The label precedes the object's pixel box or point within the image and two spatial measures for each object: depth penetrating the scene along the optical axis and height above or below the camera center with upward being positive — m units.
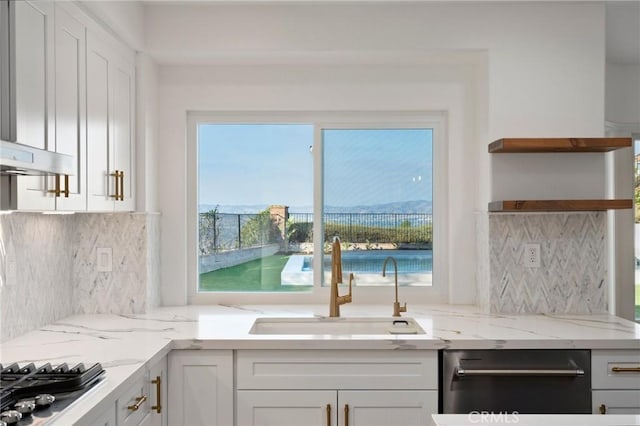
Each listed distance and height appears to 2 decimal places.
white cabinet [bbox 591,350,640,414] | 2.36 -0.71
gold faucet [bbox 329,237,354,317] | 2.85 -0.36
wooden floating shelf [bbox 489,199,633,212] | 2.62 +0.02
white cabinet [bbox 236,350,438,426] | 2.37 -0.74
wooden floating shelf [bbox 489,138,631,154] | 2.62 +0.31
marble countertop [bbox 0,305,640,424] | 2.07 -0.53
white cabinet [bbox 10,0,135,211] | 1.80 +0.40
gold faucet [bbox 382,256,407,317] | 2.82 -0.49
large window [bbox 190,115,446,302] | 3.20 +0.03
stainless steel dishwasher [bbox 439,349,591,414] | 2.36 -0.73
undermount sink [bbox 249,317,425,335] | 2.81 -0.58
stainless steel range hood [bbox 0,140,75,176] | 1.44 +0.13
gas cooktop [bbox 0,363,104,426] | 1.43 -0.51
